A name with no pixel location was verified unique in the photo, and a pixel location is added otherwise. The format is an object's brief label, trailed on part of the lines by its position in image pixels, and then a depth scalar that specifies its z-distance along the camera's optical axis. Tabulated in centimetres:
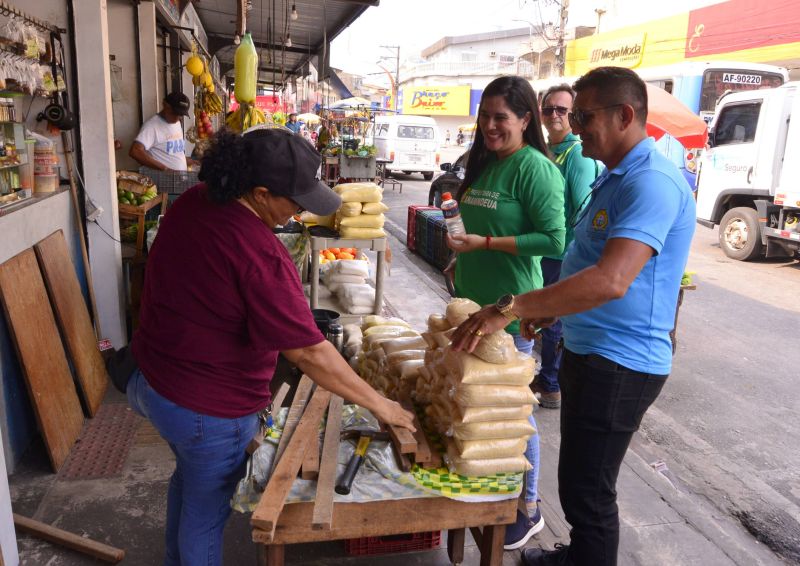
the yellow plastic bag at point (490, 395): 213
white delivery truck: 967
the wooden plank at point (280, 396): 272
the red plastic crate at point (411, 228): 1022
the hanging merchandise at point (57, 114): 402
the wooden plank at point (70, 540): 267
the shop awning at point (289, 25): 912
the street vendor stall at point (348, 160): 1338
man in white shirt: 603
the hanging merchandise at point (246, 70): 400
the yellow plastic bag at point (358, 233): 435
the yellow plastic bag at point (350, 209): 430
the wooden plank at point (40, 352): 314
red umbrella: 877
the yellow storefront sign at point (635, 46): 2128
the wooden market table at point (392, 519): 205
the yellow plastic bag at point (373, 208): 438
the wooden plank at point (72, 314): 364
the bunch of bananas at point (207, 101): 940
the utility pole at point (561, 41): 2641
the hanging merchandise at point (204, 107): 857
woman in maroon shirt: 175
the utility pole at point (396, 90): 4541
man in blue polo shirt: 190
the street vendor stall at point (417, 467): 206
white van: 2181
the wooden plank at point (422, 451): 216
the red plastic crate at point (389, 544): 270
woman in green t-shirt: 276
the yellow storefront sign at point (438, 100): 4738
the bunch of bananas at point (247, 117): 466
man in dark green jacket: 430
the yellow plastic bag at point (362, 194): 434
